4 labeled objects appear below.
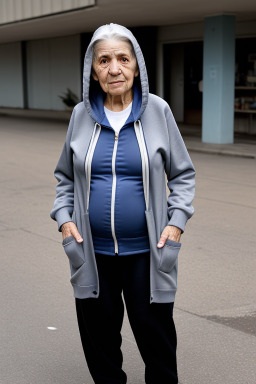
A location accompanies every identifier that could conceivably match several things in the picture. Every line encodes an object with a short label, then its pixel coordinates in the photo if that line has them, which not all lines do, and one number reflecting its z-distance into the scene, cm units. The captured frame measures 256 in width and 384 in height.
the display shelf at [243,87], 1945
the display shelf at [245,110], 1911
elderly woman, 295
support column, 1596
